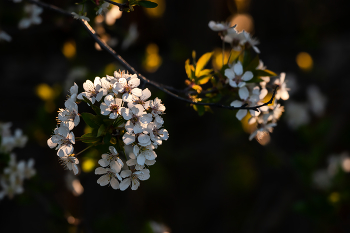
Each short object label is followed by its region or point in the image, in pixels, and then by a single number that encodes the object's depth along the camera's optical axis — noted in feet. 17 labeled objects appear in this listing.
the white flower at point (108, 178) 5.83
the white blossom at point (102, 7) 5.88
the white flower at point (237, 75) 5.98
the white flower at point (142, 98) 5.80
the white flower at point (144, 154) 5.79
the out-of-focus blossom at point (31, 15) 6.41
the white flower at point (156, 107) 5.82
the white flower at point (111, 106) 5.79
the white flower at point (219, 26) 6.05
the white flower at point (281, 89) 6.06
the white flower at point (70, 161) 5.80
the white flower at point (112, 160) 5.79
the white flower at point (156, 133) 5.78
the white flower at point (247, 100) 5.97
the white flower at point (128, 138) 5.77
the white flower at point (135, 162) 5.81
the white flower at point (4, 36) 6.29
